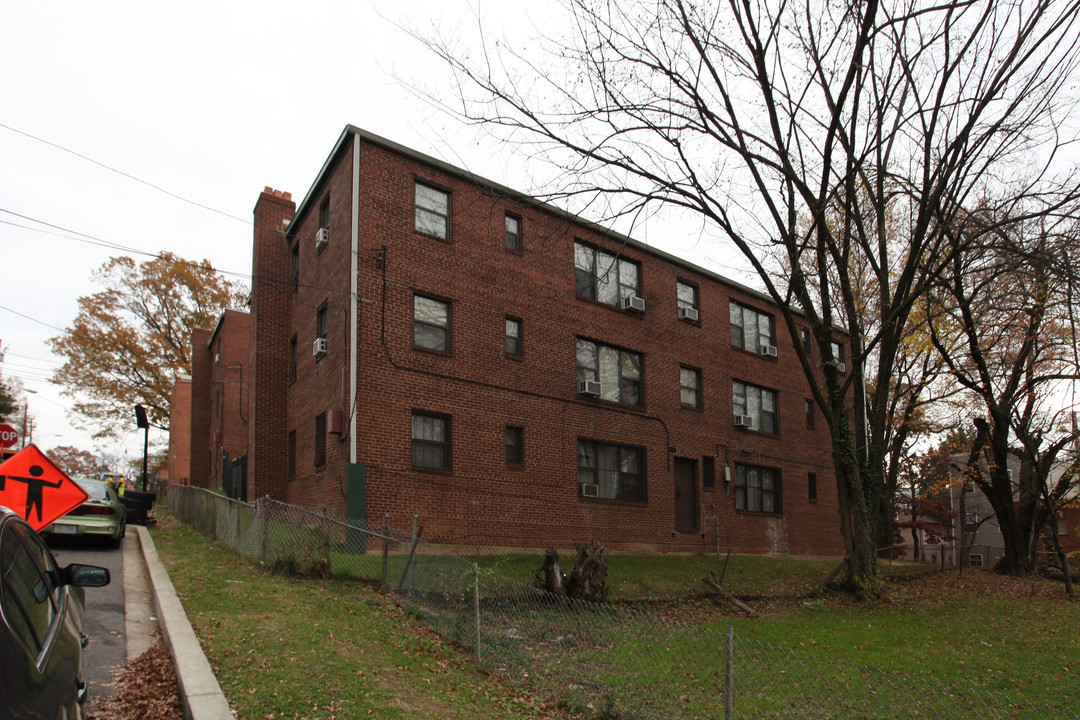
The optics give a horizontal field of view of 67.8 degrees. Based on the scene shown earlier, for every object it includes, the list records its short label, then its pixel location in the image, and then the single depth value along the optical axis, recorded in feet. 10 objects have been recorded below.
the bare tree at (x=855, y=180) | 42.27
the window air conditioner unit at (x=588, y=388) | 66.77
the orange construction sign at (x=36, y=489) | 23.58
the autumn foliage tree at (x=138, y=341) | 131.95
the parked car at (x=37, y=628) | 9.43
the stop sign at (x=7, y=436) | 47.50
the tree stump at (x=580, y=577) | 40.24
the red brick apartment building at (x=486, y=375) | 55.42
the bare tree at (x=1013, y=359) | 46.29
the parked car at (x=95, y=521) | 46.83
